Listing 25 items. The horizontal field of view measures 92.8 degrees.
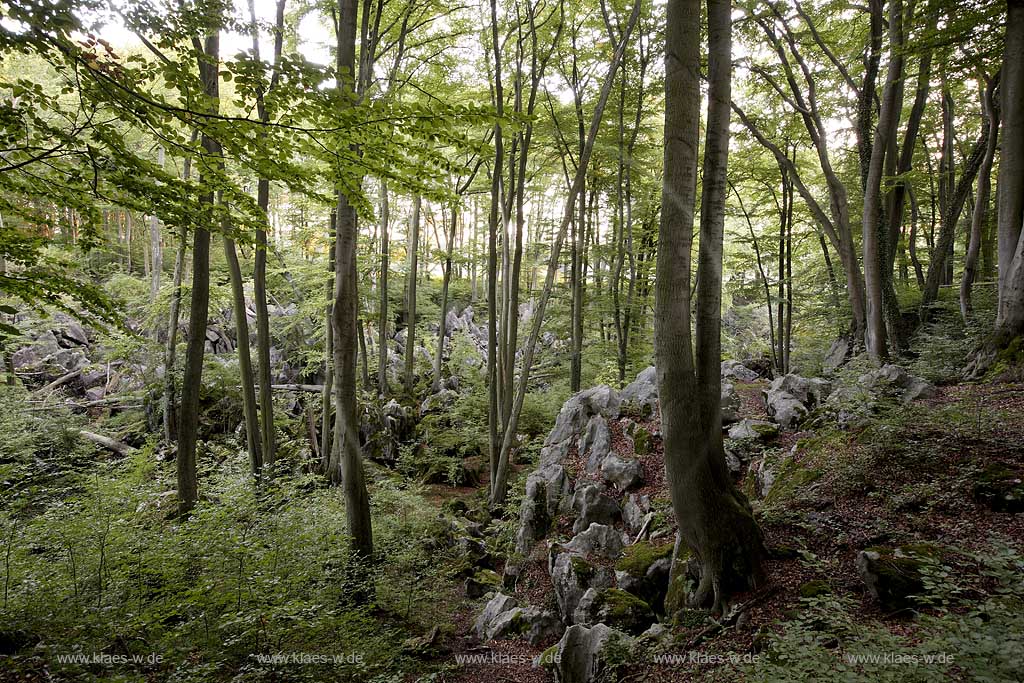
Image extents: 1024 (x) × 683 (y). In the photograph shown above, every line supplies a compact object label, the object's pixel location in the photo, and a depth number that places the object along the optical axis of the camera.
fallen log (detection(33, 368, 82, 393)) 13.44
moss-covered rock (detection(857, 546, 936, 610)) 3.37
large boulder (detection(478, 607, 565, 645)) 5.40
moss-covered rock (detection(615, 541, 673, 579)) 5.19
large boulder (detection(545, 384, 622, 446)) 9.62
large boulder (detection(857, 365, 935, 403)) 6.42
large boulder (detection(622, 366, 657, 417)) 9.41
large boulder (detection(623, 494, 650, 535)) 6.29
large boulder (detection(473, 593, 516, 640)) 5.86
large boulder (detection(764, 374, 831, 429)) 7.43
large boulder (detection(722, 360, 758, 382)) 13.80
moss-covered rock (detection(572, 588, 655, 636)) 4.78
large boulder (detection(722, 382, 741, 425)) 7.88
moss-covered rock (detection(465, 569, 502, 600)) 7.20
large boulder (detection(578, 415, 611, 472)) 8.34
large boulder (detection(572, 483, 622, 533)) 6.76
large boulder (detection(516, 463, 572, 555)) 7.48
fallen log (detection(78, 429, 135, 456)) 11.71
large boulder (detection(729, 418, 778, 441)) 6.96
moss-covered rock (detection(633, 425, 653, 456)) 7.91
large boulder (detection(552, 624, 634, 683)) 3.99
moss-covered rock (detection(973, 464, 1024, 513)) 3.92
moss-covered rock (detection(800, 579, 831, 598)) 3.73
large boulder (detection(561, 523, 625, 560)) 6.02
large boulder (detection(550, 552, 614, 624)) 5.52
